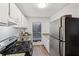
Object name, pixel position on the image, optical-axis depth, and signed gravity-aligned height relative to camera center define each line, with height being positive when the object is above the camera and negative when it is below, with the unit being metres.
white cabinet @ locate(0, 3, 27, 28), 1.07 +0.21
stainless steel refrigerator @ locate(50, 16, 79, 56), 1.46 -0.10
